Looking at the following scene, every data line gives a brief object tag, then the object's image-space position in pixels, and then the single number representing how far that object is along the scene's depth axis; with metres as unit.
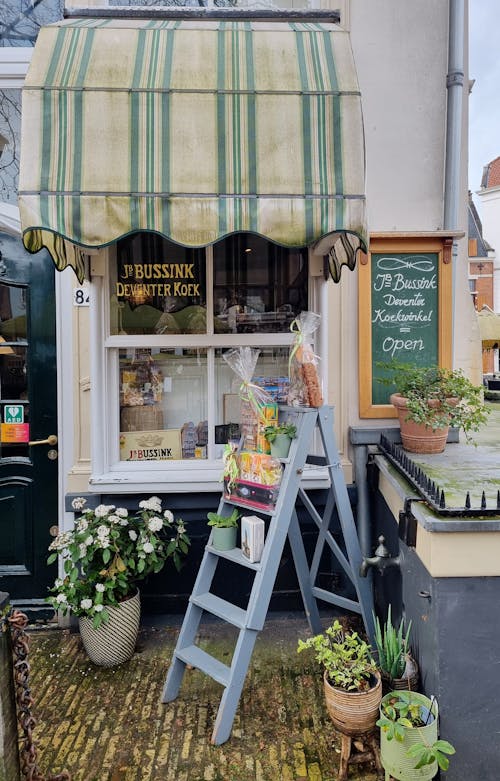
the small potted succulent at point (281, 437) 2.82
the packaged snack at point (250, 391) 2.95
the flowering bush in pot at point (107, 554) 3.19
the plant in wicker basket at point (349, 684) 2.29
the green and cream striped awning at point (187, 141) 2.50
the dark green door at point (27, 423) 3.82
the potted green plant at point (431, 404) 3.15
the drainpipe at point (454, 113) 3.66
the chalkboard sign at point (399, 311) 3.61
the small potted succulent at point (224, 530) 2.96
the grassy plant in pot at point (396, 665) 2.39
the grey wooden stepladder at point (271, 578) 2.56
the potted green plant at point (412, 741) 2.02
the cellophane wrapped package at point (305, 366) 2.85
